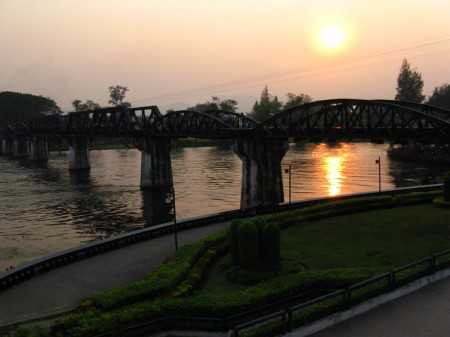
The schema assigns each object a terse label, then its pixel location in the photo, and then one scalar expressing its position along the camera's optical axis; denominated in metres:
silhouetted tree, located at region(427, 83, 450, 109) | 184.12
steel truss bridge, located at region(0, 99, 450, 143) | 47.06
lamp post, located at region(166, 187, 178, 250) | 33.62
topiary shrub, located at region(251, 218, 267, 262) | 28.22
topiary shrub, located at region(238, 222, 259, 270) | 27.61
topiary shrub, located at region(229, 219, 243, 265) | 28.58
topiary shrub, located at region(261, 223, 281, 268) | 28.00
